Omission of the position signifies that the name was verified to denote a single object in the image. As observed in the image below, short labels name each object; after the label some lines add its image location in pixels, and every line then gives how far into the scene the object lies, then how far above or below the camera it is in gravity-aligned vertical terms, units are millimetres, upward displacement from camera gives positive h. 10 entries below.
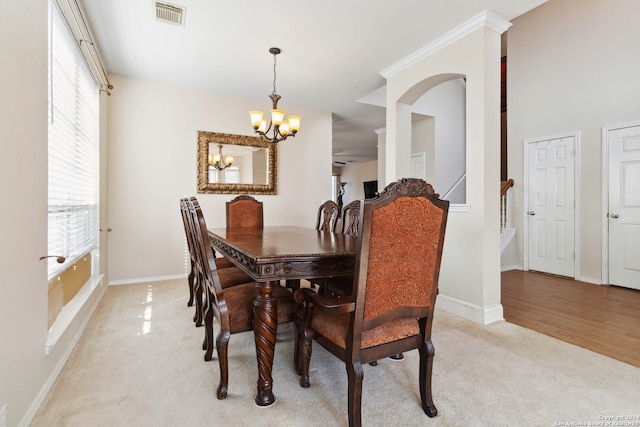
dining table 1457 -285
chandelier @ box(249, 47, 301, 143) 3137 +943
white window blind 2055 +495
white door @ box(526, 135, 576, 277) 4266 +112
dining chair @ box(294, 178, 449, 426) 1201 -332
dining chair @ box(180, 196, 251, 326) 2148 -482
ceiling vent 2518 +1665
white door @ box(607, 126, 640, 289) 3652 +75
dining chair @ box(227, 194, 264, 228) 3510 -6
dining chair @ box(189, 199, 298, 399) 1541 -494
